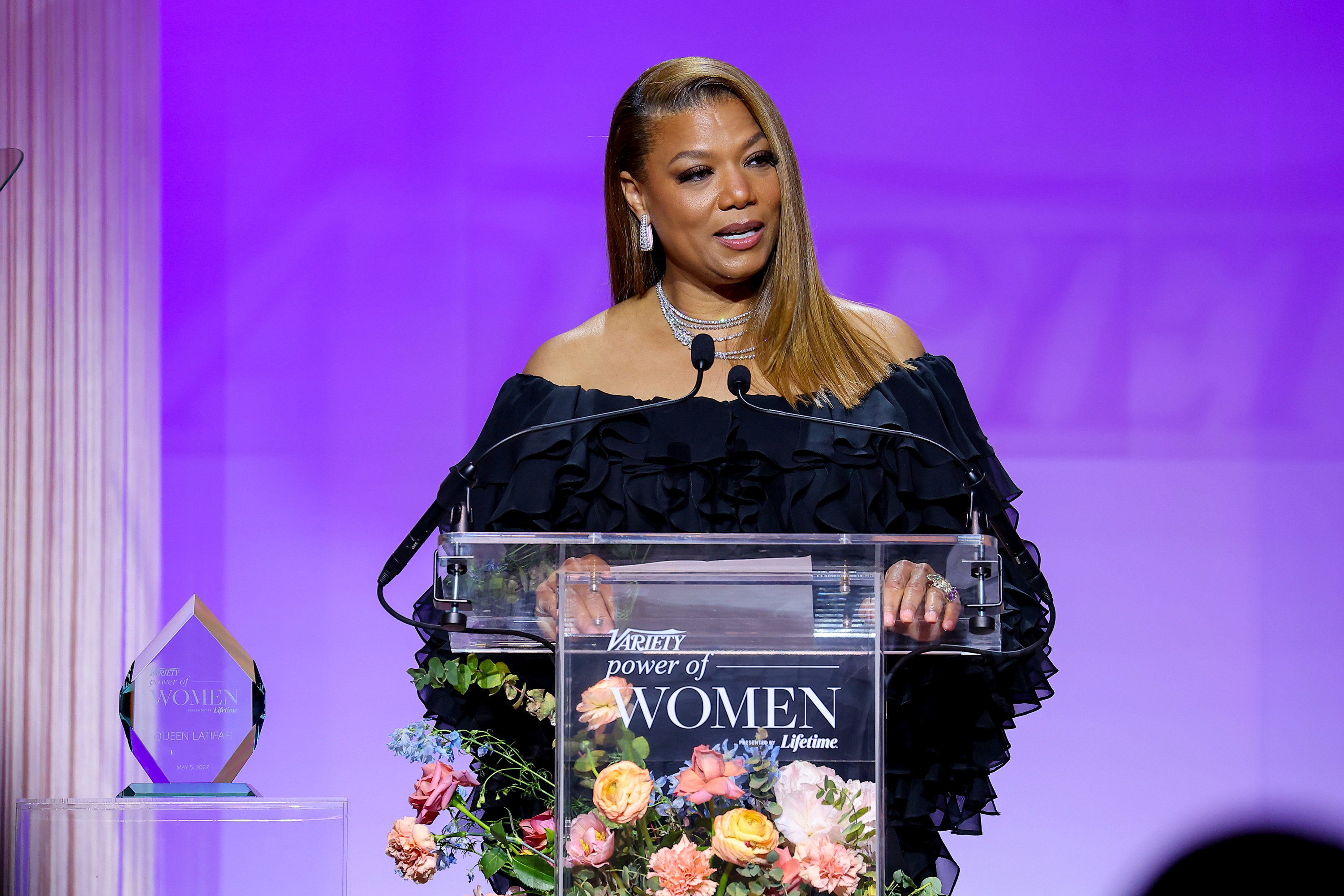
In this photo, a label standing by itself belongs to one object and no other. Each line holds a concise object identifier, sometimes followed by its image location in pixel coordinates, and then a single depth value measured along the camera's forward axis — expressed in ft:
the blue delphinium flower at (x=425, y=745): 46.55
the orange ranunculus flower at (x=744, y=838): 45.52
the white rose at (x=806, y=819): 45.62
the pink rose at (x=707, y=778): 45.60
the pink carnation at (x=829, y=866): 45.53
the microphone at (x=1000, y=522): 46.70
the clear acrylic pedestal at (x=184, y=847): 46.63
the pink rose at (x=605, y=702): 45.73
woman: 48.78
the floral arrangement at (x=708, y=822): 45.54
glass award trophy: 47.04
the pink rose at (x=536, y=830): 46.18
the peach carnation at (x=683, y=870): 45.49
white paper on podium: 45.86
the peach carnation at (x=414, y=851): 46.33
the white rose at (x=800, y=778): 45.67
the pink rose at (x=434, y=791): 46.46
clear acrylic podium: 45.66
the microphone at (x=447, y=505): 46.82
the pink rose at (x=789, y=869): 45.58
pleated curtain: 55.09
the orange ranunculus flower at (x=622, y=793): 45.54
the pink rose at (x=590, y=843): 45.61
